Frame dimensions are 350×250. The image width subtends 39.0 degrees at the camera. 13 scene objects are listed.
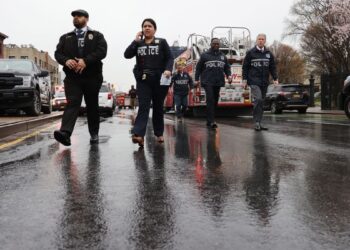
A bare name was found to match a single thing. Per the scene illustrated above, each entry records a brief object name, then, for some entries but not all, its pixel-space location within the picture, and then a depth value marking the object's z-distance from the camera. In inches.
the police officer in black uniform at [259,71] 410.3
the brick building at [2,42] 2867.9
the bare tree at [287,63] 3373.5
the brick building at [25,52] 4143.7
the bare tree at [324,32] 1692.9
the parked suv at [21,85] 492.1
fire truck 689.6
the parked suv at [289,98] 990.4
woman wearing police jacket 277.9
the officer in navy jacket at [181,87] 641.0
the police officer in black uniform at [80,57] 275.0
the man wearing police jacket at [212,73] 442.0
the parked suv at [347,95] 546.0
